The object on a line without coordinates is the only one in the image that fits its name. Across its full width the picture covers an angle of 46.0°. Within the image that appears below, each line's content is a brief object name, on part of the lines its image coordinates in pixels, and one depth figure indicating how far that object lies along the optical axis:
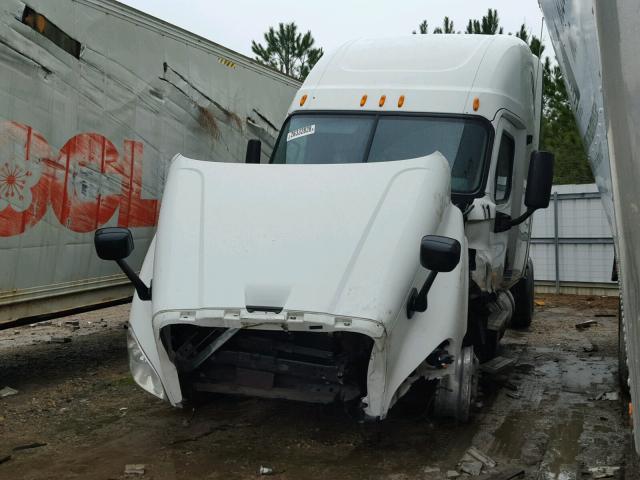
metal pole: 14.55
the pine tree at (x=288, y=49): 26.55
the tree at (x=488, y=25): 21.02
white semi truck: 4.62
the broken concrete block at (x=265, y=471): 4.86
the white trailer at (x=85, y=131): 6.42
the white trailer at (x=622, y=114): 2.45
